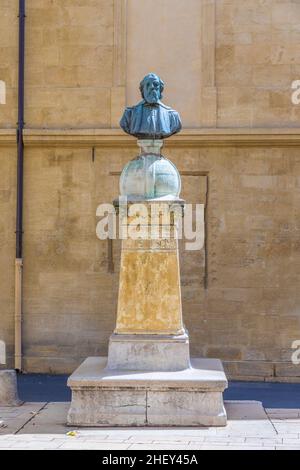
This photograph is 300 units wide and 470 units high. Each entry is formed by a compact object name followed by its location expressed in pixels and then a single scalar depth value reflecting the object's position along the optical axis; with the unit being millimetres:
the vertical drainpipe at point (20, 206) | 14375
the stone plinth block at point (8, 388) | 10719
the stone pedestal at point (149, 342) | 9258
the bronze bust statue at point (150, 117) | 10148
